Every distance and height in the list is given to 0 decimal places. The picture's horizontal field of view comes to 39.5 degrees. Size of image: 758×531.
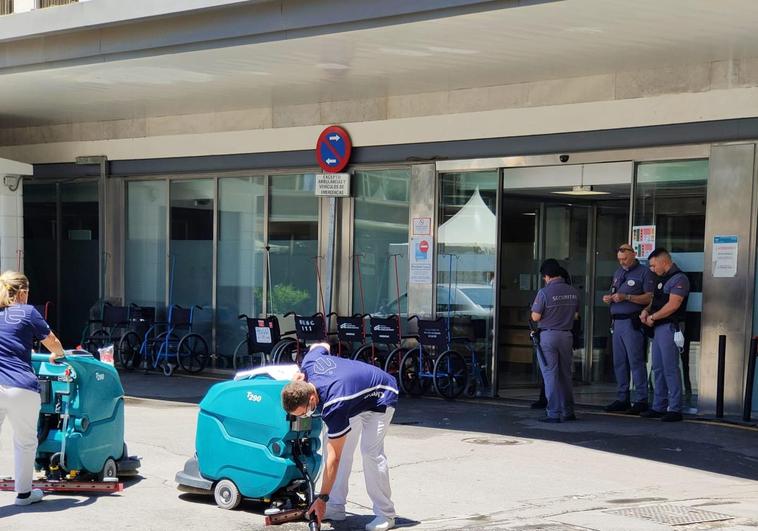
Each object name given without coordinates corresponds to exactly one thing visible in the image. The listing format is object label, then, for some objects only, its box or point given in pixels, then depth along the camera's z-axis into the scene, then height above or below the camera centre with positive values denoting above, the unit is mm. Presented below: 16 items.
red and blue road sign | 14508 +951
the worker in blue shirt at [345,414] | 6387 -1221
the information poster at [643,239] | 12195 -179
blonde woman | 7043 -1117
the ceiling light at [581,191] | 12973 +395
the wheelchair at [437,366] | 13039 -1829
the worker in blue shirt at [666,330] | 11352 -1143
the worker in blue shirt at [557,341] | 11352 -1280
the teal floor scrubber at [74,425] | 7531 -1539
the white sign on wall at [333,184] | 14617 +469
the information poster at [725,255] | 11352 -319
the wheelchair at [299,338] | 14008 -1631
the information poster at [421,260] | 13995 -543
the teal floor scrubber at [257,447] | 6961 -1551
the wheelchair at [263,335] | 14586 -1650
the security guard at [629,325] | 11758 -1139
